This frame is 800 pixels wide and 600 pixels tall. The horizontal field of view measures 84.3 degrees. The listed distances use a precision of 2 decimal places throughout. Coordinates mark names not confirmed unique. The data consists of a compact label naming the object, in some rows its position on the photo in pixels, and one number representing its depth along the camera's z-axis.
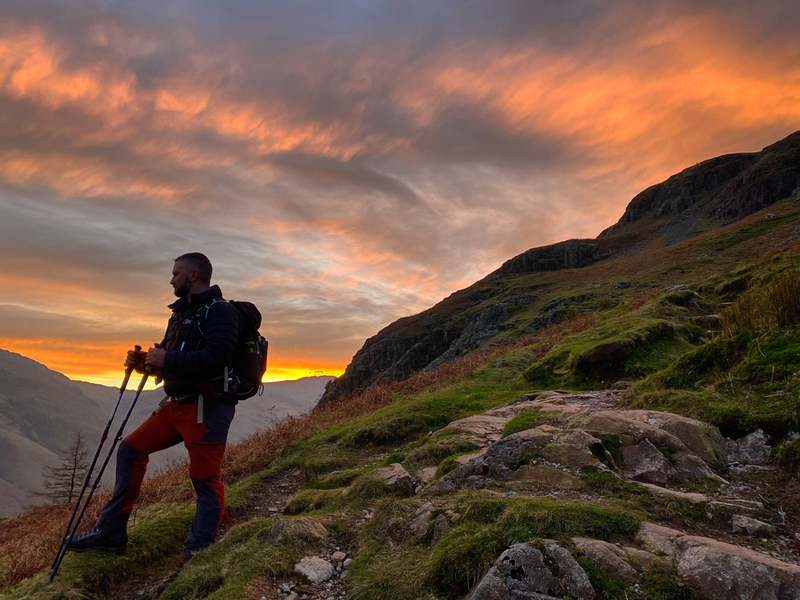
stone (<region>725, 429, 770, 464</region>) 4.91
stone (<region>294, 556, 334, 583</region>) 4.14
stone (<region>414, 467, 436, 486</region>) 6.45
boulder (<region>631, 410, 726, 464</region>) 5.10
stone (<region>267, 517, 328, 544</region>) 4.68
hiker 5.02
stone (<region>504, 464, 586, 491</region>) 4.64
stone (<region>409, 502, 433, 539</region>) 4.15
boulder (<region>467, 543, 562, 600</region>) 2.90
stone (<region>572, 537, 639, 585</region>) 3.03
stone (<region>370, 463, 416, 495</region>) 6.09
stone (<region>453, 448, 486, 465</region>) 5.98
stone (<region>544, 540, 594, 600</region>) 2.91
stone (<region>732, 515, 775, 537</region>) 3.65
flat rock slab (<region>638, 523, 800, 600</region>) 2.76
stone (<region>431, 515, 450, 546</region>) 3.88
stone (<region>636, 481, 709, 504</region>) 4.13
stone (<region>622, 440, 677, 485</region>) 4.82
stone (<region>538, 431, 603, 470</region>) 4.98
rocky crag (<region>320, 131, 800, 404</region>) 52.69
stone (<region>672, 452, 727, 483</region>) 4.75
